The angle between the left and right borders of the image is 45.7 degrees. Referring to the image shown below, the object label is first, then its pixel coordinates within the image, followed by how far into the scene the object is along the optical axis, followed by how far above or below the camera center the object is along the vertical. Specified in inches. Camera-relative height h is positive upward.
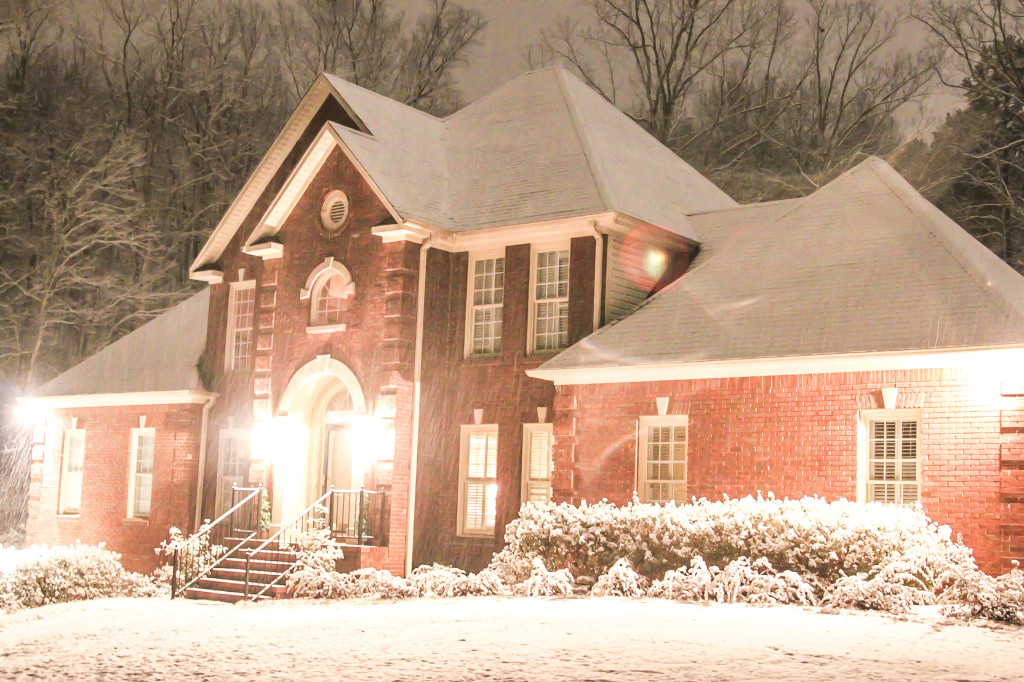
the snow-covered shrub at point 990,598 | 576.4 -46.9
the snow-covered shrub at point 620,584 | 681.0 -55.2
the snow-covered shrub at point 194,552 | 886.4 -66.1
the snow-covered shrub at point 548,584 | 701.3 -58.7
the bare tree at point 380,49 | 1856.5 +654.8
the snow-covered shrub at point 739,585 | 631.8 -50.5
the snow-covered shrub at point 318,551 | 826.8 -53.7
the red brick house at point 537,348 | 713.6 +93.2
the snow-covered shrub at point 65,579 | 874.8 -86.5
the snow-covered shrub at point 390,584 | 752.3 -69.4
